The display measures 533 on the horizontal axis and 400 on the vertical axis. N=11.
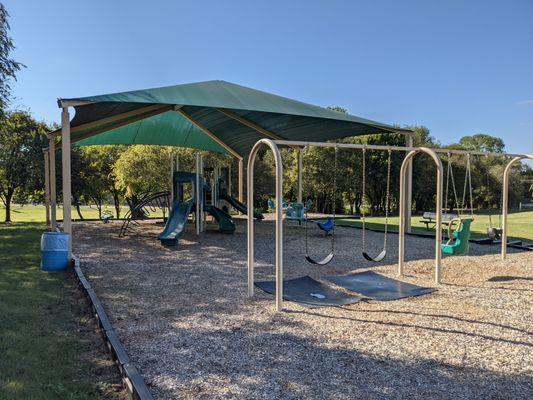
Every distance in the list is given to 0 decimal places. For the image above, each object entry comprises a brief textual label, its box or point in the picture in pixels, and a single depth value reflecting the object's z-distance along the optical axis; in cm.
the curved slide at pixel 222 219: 1291
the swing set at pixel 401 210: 471
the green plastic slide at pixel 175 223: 1012
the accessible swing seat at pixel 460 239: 636
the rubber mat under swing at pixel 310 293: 509
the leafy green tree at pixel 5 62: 1163
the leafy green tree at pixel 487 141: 6582
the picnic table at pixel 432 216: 932
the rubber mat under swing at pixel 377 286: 540
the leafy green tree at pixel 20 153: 1745
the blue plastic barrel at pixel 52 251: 701
